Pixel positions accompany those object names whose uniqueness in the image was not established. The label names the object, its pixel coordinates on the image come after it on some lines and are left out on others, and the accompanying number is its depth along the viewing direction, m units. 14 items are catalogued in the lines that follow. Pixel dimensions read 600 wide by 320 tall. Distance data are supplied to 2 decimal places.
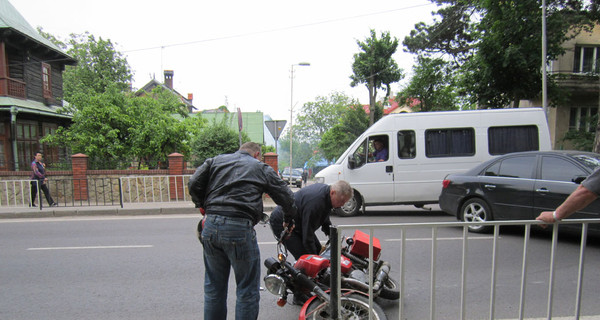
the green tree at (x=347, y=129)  27.53
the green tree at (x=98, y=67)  26.98
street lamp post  20.48
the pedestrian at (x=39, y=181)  10.23
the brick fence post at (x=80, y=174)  11.86
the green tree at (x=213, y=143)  14.48
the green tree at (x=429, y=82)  18.05
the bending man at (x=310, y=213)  3.25
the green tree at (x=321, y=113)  51.78
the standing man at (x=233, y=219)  2.50
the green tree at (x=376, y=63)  22.00
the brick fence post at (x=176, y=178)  11.45
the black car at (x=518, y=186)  5.38
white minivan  8.28
